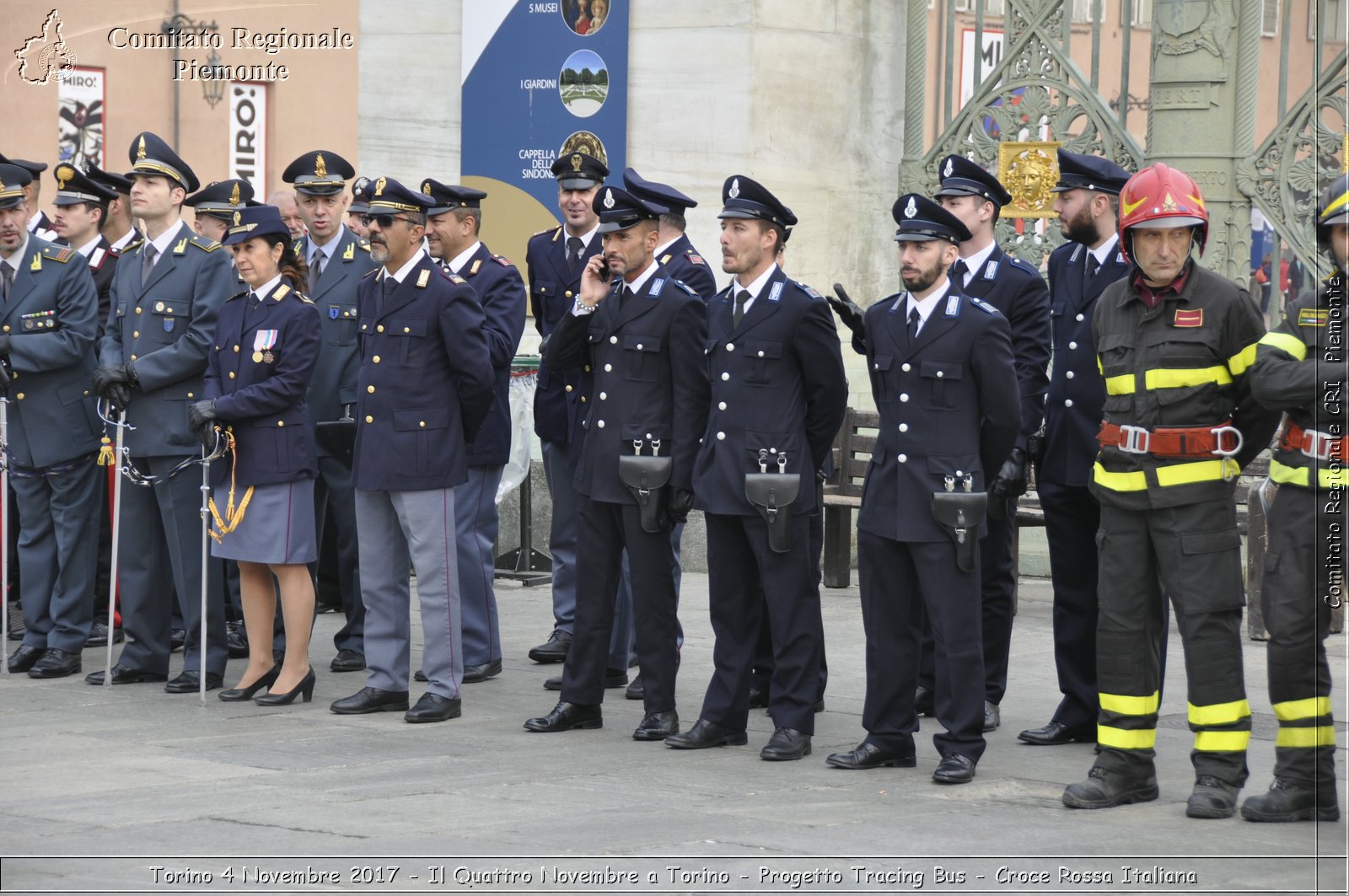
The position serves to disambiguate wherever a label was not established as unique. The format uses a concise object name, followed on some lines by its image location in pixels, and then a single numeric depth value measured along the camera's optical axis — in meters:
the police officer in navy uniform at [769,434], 12.30
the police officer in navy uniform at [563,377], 15.47
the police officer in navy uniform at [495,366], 15.01
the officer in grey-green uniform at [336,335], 15.76
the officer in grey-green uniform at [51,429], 15.39
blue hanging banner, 20.66
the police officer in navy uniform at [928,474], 11.68
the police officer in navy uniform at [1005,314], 13.06
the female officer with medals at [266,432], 13.79
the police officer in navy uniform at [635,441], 12.80
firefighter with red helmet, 10.71
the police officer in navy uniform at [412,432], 13.38
